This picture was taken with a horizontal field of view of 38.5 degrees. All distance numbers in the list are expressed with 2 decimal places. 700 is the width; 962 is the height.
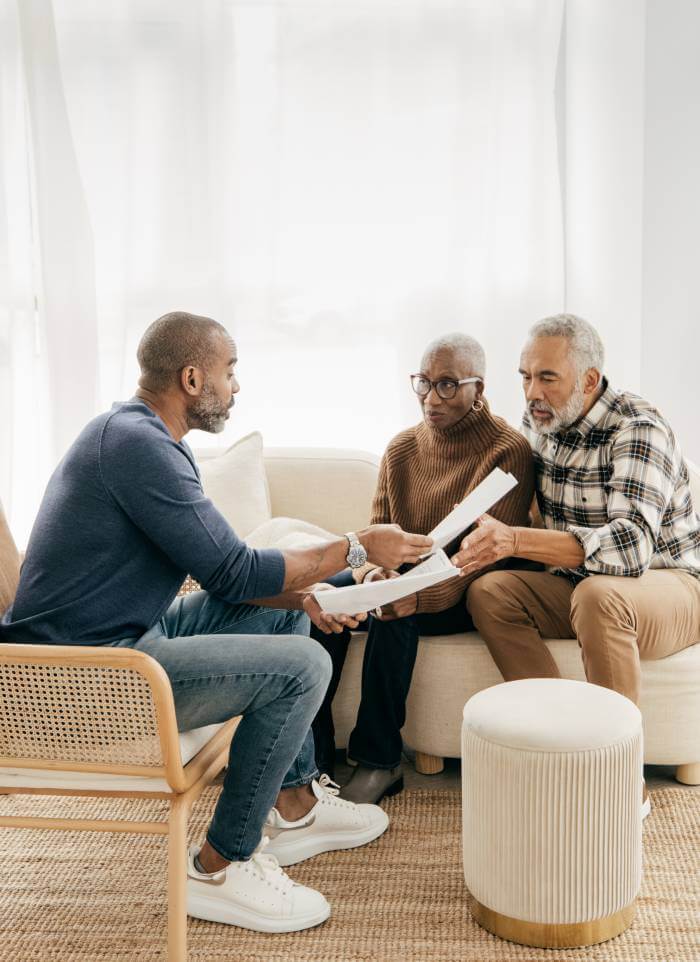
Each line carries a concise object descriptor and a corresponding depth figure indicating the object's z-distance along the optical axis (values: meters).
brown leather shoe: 2.40
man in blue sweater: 1.80
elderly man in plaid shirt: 2.29
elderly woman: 2.46
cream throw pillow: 2.86
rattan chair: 1.65
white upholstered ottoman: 1.76
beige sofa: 2.42
